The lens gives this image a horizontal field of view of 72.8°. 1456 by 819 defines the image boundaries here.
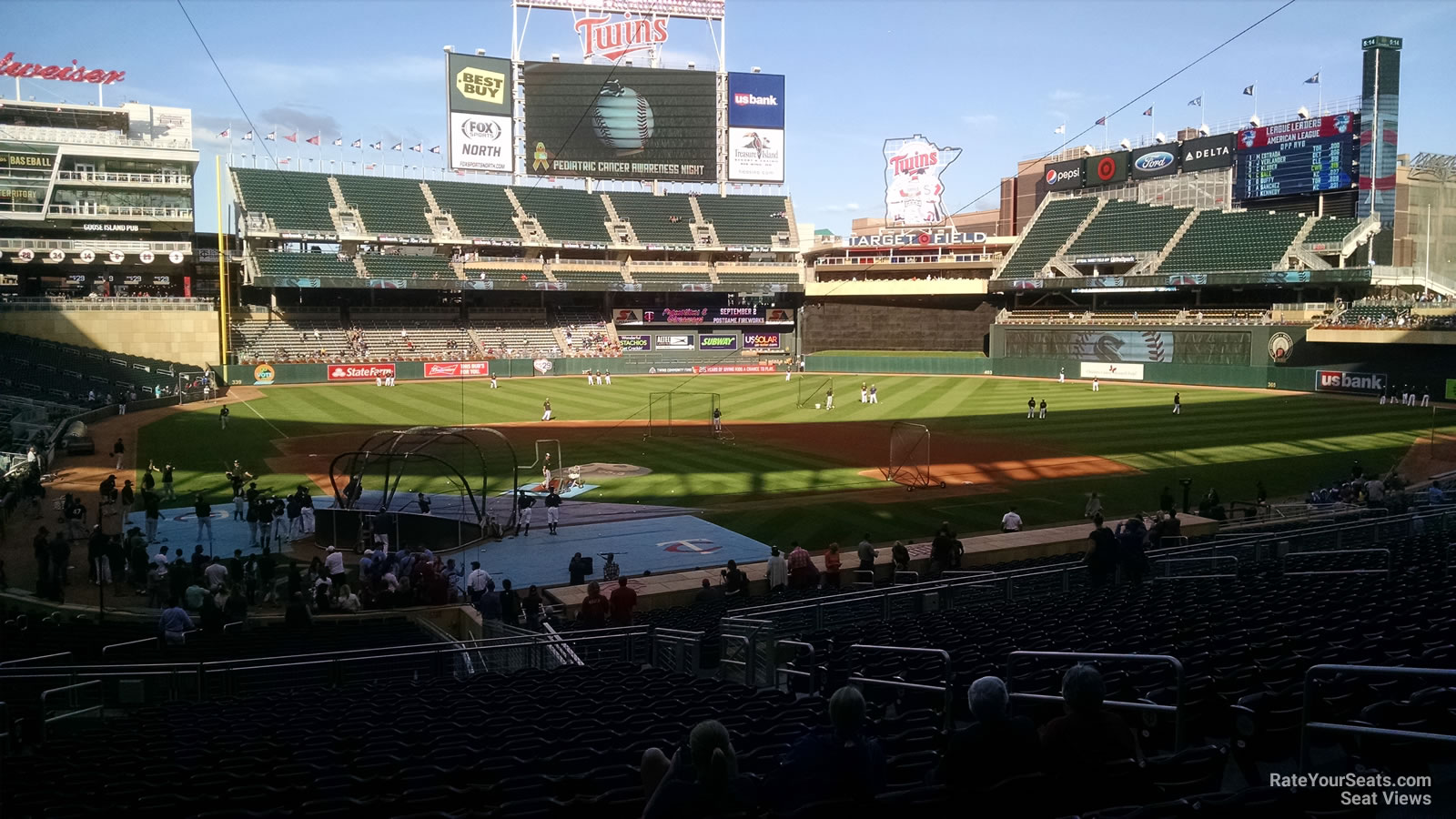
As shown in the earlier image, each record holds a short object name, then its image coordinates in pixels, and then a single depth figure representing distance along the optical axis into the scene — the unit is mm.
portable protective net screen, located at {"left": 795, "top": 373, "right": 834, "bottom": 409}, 53062
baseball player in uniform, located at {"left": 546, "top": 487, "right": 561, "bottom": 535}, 23594
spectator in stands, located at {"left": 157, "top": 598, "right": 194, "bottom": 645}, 13211
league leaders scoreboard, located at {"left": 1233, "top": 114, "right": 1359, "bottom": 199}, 63250
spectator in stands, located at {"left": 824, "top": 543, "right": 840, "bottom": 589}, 16641
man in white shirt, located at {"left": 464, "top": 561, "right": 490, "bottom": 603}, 16344
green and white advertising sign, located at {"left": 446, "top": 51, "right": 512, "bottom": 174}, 72188
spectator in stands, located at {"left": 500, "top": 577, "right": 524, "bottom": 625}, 15281
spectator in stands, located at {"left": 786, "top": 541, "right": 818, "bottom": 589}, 16641
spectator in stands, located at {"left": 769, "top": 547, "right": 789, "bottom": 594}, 16484
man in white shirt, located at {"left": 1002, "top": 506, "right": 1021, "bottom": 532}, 22109
